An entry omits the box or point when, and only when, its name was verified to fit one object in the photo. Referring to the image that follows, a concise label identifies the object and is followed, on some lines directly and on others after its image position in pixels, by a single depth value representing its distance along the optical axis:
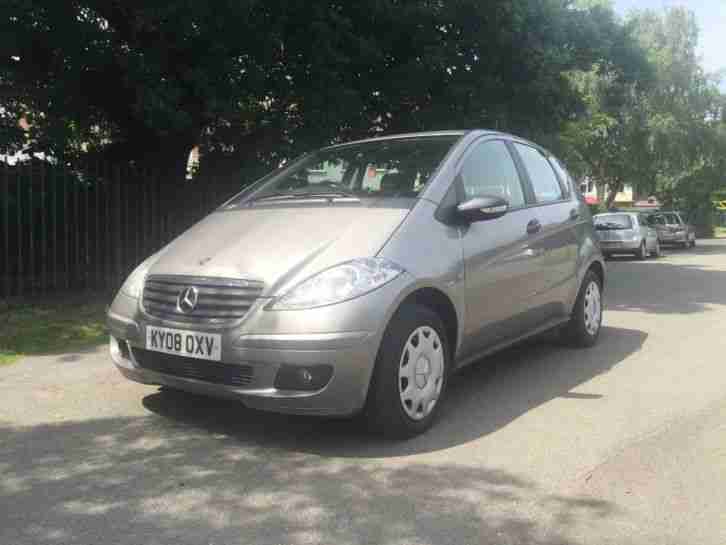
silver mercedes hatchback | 3.88
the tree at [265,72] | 9.28
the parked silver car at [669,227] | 30.91
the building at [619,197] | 53.11
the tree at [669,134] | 38.53
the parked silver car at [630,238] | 22.92
